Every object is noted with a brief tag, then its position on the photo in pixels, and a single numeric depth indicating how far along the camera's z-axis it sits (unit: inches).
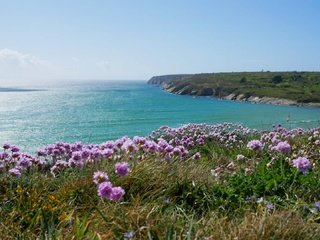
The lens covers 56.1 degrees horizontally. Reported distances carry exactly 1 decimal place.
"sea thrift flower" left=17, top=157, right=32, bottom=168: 183.5
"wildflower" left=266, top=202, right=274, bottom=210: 125.2
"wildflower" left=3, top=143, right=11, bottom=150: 198.1
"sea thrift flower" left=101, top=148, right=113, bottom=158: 180.7
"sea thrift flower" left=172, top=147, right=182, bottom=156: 204.7
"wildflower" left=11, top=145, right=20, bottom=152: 201.2
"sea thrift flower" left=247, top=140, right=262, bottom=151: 201.0
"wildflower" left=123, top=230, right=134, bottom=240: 98.8
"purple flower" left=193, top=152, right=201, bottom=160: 231.5
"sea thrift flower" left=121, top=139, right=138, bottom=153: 185.5
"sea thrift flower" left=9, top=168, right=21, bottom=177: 165.3
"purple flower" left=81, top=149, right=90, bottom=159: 189.0
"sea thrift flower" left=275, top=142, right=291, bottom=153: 185.5
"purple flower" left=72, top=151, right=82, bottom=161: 184.4
